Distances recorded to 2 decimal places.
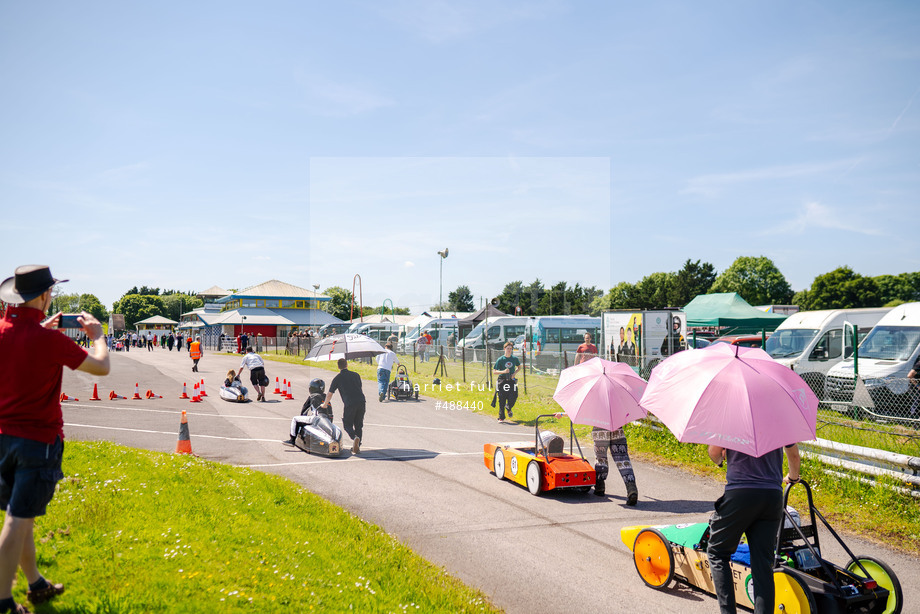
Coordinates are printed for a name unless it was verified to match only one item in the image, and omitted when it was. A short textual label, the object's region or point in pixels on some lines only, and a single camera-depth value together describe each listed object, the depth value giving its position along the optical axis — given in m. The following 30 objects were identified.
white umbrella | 14.19
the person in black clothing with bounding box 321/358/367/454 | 12.14
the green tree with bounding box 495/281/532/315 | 119.75
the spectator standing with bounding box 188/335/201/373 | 31.37
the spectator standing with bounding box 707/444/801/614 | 4.42
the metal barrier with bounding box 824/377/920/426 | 12.79
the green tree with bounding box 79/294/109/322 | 160.85
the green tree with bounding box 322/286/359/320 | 138.86
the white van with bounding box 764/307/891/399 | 17.34
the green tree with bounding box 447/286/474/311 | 142.12
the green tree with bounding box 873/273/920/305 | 103.44
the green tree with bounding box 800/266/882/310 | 84.75
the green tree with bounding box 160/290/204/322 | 164.12
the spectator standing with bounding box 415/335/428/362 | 32.38
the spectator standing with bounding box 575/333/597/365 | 17.41
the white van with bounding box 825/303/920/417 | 13.44
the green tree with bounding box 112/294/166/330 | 148.50
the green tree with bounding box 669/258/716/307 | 92.25
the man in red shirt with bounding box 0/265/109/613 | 3.77
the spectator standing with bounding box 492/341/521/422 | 16.77
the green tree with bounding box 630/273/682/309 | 96.67
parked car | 22.74
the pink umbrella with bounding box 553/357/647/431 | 8.50
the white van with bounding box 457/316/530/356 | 37.09
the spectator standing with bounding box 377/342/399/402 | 20.88
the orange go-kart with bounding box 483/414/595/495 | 9.13
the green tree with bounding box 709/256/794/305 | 94.06
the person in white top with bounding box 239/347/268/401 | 20.59
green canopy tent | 33.38
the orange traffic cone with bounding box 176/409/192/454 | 11.19
